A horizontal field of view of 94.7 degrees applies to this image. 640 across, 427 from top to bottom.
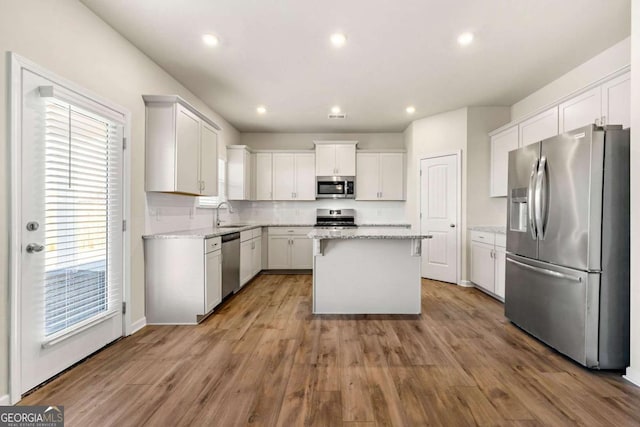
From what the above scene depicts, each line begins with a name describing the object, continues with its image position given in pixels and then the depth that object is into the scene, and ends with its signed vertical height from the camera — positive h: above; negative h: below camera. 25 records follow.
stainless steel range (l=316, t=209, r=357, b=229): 6.01 -0.10
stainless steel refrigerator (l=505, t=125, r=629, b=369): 2.11 -0.23
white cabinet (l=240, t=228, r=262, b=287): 4.36 -0.70
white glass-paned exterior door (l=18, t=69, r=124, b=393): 1.84 -0.14
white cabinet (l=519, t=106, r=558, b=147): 3.24 +1.01
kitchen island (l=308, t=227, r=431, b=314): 3.32 -0.74
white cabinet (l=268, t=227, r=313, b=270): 5.52 -0.77
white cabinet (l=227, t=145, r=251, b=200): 5.35 +0.69
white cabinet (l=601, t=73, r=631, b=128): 2.42 +0.96
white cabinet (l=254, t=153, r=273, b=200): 5.86 +0.71
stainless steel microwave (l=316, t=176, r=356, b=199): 5.76 +0.47
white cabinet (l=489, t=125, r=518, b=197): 3.94 +0.80
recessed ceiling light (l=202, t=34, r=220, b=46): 2.67 +1.58
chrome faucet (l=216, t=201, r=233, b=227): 4.84 -0.05
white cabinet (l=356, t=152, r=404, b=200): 5.74 +0.69
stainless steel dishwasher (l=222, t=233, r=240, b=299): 3.60 -0.69
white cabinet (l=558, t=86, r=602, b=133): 2.71 +1.01
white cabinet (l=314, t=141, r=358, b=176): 5.71 +1.03
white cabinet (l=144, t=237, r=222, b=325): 3.02 -0.72
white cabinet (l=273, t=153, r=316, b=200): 5.83 +0.69
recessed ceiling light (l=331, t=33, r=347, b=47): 2.66 +1.59
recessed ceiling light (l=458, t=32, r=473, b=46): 2.65 +1.60
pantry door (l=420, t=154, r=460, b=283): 4.65 -0.05
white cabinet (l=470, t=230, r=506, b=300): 3.64 -0.65
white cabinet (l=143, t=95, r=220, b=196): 2.98 +0.68
